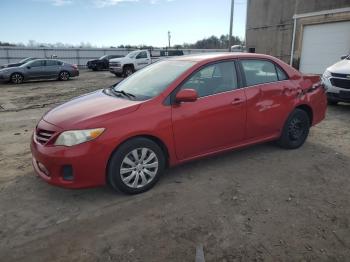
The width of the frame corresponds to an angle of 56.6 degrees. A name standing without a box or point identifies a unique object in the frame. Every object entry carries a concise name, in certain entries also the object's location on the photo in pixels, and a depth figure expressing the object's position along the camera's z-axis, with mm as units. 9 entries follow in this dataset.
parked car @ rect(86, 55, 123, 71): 28297
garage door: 16812
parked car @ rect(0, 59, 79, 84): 17594
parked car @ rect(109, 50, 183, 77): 20812
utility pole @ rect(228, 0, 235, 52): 26116
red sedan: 3545
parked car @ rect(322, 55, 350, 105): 8016
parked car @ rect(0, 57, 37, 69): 18538
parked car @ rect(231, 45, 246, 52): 36156
